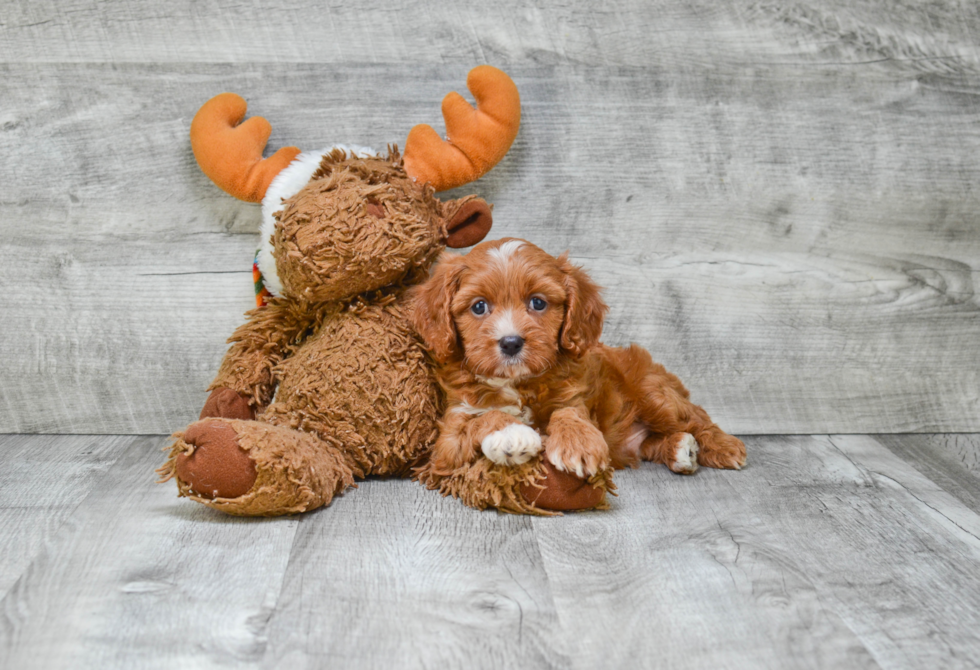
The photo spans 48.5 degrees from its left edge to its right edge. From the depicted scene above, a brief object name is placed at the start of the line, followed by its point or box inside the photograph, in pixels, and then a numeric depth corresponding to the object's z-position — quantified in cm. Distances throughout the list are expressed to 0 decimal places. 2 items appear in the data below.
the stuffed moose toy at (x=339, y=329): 75
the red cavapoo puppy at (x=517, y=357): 76
